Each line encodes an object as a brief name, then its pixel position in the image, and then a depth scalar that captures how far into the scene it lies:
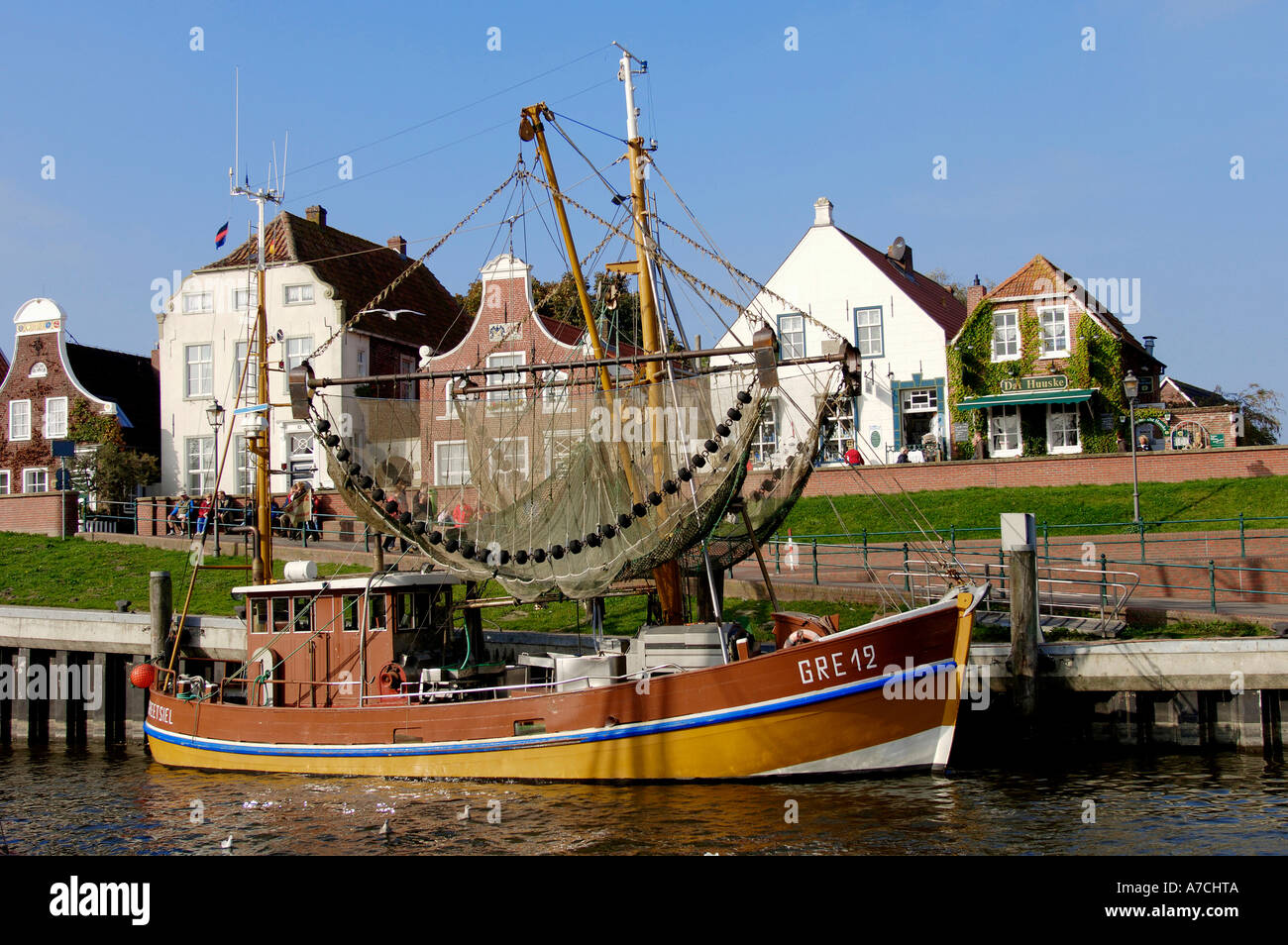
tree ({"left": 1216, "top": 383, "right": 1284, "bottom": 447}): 45.00
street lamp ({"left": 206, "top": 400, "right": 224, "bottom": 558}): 28.14
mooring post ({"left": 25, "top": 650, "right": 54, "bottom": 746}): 22.89
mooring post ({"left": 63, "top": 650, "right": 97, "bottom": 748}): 22.92
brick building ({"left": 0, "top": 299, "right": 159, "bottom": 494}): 42.97
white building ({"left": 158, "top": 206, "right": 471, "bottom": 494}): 40.97
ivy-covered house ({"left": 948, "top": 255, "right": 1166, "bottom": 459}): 37.03
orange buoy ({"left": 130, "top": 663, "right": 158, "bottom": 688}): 21.06
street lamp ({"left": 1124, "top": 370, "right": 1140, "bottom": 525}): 28.70
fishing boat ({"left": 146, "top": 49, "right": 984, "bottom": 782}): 15.87
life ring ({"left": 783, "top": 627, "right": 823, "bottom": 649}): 16.48
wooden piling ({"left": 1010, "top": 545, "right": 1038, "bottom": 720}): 17.47
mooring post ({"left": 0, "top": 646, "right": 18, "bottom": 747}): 23.14
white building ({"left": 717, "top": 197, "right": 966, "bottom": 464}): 39.69
